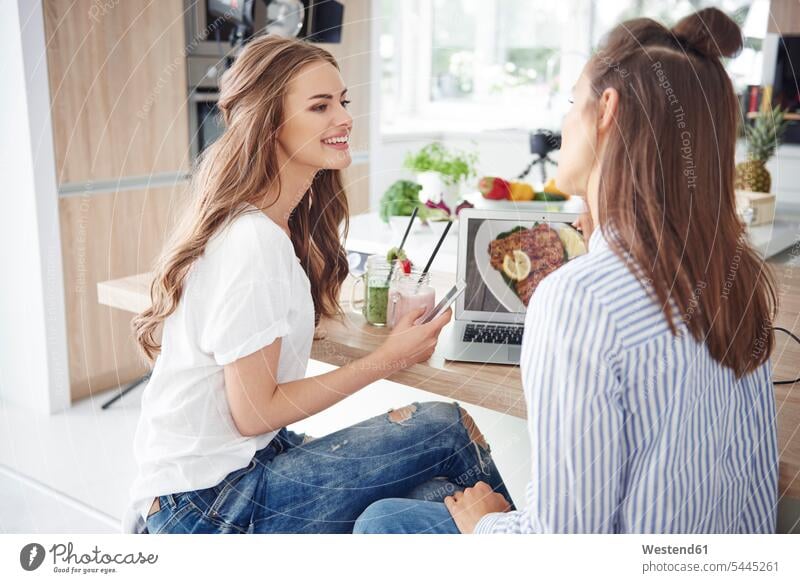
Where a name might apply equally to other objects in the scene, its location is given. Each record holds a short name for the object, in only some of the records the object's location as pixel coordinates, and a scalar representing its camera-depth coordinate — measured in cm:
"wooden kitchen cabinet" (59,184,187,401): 210
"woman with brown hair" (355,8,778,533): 66
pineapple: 196
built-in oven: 224
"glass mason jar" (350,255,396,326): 113
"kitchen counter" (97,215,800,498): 86
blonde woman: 90
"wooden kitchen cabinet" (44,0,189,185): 198
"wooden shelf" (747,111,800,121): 228
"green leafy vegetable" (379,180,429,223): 188
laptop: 112
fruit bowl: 181
